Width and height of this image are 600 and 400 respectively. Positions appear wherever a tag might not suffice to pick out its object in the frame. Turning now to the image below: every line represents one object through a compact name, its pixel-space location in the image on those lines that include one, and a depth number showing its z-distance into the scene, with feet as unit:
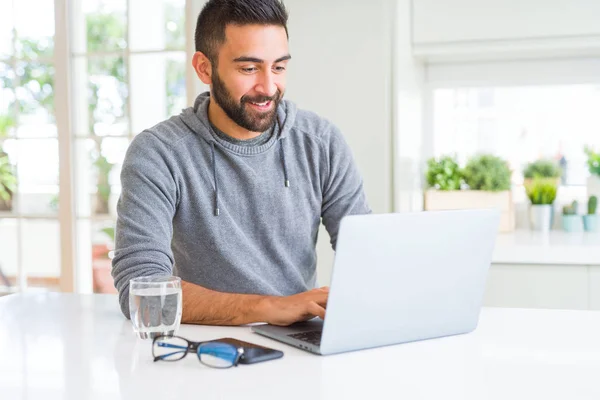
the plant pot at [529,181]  11.05
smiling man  5.98
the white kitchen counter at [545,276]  8.93
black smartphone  4.01
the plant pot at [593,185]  10.83
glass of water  4.50
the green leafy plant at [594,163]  10.83
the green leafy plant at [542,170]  11.05
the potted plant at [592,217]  10.54
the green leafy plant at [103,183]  12.45
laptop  4.07
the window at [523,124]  11.27
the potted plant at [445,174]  10.72
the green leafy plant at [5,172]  13.01
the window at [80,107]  12.16
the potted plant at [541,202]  10.70
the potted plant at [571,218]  10.61
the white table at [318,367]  3.55
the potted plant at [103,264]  12.48
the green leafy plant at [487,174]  10.46
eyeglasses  3.92
